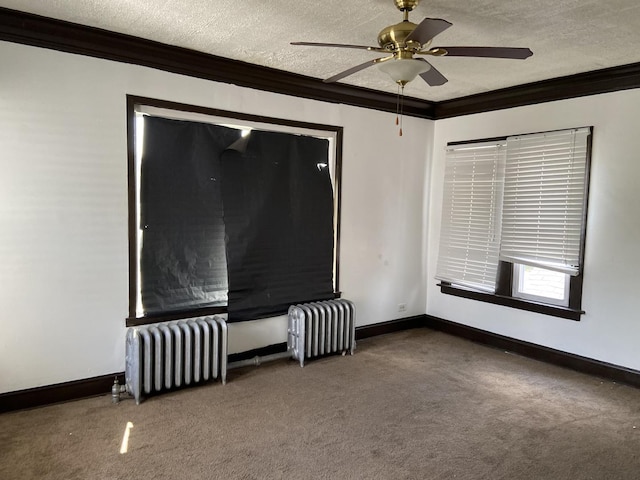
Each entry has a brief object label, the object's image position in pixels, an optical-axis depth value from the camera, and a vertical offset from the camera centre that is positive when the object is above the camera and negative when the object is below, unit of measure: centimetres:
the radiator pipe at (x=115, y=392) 338 -143
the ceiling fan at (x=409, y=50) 230 +82
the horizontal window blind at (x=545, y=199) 423 +10
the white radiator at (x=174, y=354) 340 -118
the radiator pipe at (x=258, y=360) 412 -145
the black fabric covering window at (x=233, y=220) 372 -16
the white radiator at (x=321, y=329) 427 -119
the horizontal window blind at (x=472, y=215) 492 -8
